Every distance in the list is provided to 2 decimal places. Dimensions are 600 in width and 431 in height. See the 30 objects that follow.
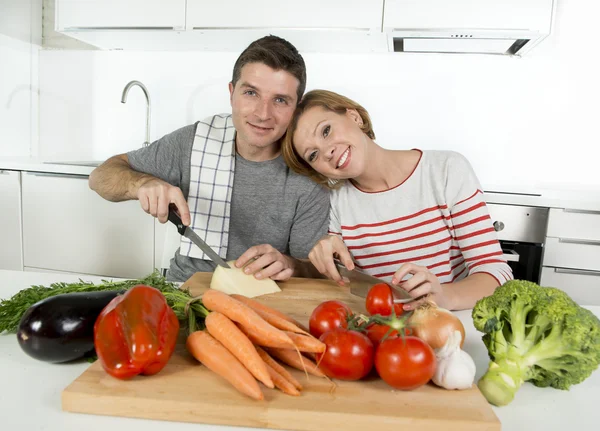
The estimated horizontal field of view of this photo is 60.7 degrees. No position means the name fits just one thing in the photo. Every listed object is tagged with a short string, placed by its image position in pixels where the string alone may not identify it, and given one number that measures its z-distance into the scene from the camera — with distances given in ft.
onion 2.73
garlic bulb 2.40
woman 4.78
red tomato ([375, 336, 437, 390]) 2.31
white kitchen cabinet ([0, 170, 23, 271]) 8.63
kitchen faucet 9.43
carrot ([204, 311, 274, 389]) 2.41
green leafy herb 2.99
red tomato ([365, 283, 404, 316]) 3.25
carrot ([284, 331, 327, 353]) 2.49
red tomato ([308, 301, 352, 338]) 2.81
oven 7.48
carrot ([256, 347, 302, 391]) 2.44
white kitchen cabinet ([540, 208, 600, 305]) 7.36
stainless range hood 7.68
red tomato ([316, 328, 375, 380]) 2.42
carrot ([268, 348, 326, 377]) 2.52
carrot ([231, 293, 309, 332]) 2.90
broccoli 2.46
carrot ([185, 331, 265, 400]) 2.33
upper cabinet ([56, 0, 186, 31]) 8.49
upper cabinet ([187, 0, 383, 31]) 8.02
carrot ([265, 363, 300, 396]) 2.37
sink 9.44
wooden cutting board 2.23
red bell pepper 2.39
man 5.13
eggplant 2.60
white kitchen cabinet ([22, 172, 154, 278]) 8.34
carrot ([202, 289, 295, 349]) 2.60
